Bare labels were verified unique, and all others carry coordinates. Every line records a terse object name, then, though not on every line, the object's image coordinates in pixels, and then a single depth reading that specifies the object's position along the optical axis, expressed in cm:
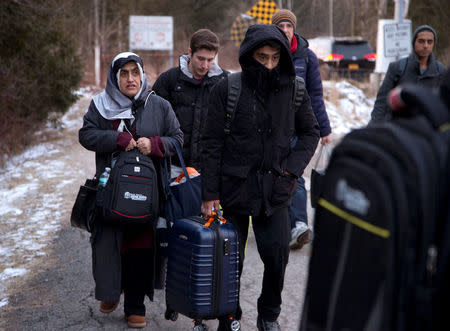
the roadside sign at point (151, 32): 2412
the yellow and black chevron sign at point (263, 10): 2811
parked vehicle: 2531
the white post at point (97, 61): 2608
